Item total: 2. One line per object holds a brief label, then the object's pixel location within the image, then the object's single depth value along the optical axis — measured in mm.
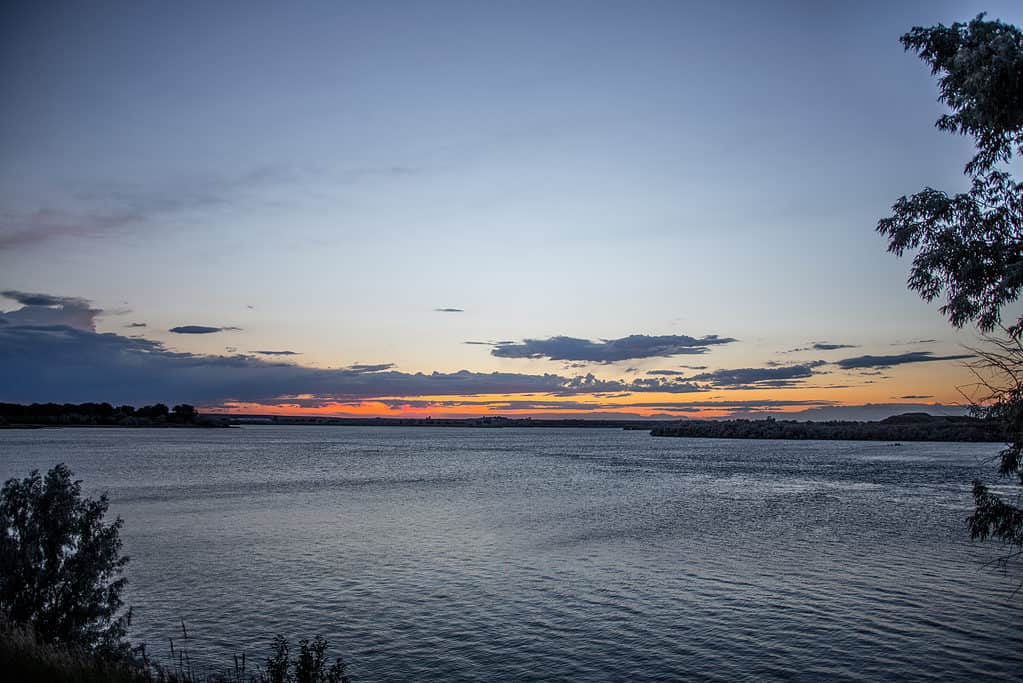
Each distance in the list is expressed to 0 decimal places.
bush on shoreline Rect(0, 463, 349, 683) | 16156
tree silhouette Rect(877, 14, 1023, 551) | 14164
